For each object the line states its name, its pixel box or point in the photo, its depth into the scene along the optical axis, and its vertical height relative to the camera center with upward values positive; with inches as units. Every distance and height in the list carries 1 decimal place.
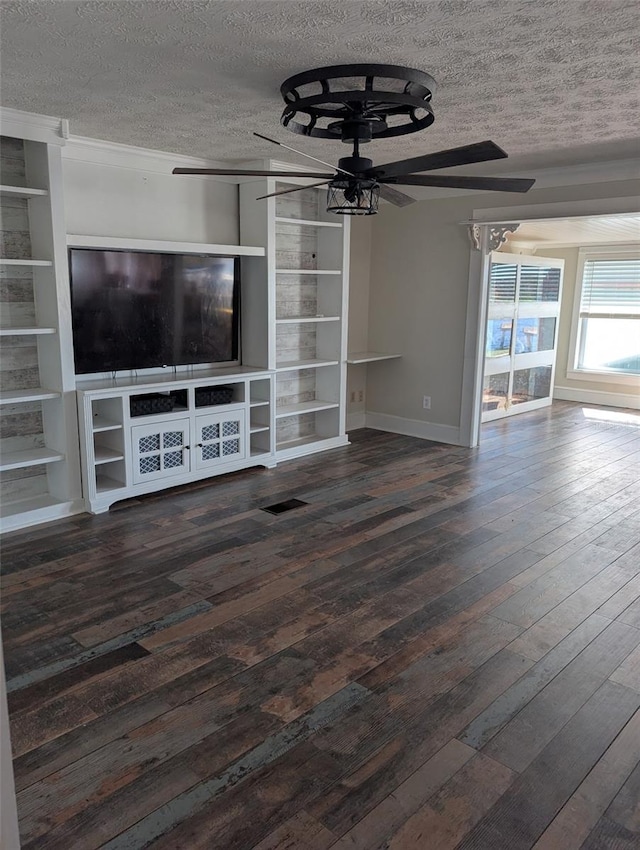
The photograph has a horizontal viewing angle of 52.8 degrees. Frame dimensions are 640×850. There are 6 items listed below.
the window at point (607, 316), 322.3 -8.3
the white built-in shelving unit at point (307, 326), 214.7 -11.2
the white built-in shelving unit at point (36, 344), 149.7 -13.5
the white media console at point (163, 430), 164.9 -37.8
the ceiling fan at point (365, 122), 106.9 +31.7
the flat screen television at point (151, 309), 166.4 -5.1
